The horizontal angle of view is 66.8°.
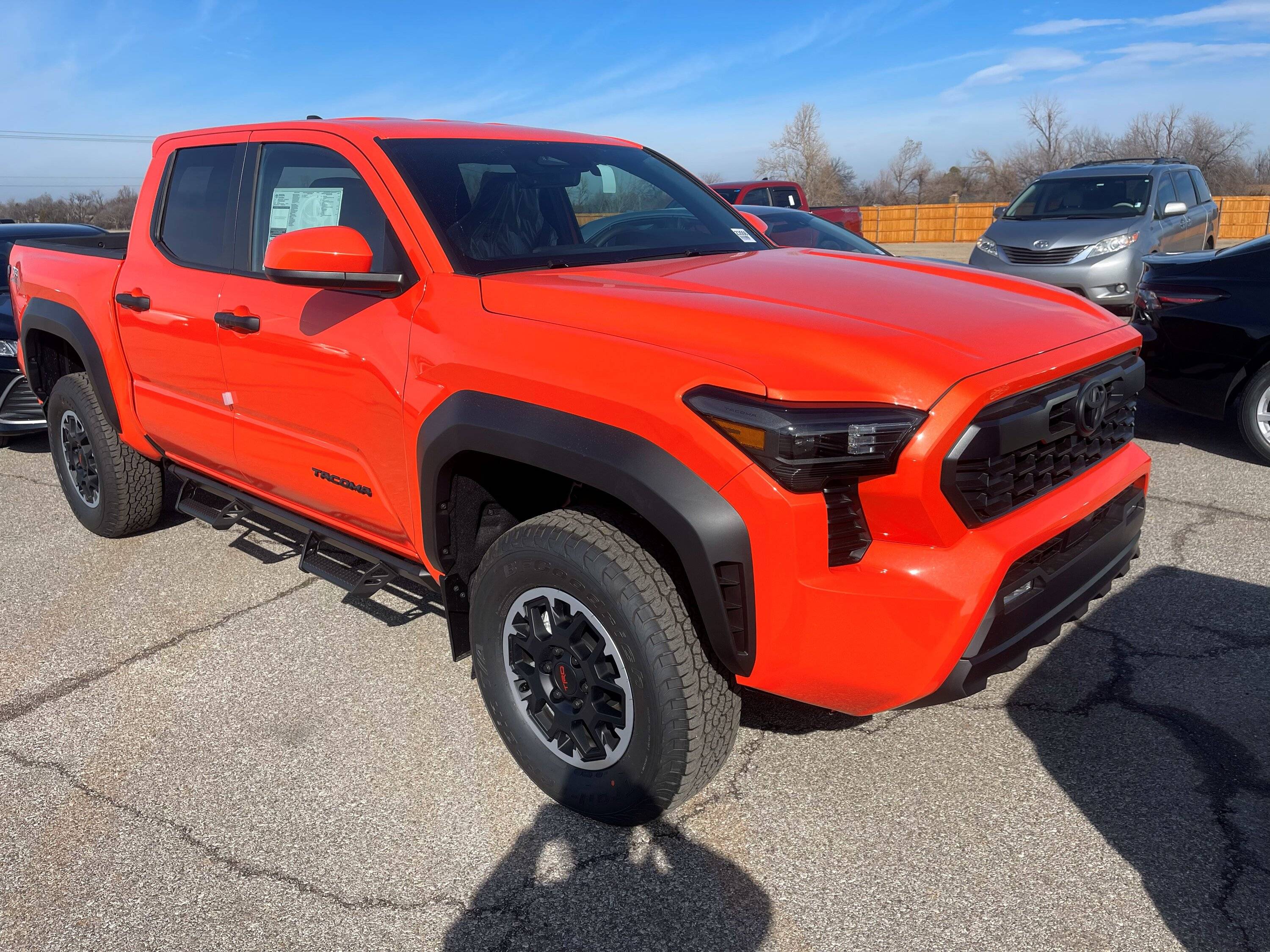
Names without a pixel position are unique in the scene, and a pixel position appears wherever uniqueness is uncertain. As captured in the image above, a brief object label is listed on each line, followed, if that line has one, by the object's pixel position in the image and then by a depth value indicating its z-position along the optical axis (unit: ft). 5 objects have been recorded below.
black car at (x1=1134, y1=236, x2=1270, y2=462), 18.34
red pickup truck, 56.29
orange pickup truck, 7.05
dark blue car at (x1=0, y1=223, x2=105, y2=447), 21.84
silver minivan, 32.78
